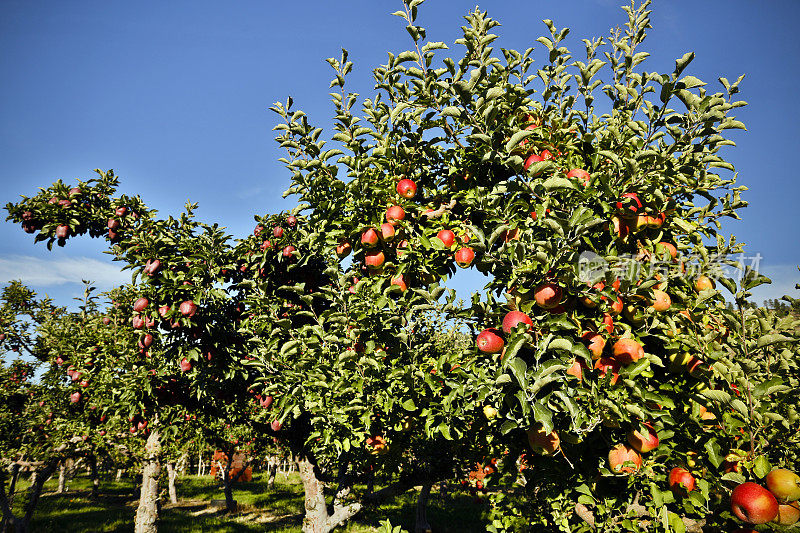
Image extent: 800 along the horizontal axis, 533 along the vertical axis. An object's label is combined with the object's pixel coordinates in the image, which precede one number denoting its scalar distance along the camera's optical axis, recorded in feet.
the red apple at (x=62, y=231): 19.31
